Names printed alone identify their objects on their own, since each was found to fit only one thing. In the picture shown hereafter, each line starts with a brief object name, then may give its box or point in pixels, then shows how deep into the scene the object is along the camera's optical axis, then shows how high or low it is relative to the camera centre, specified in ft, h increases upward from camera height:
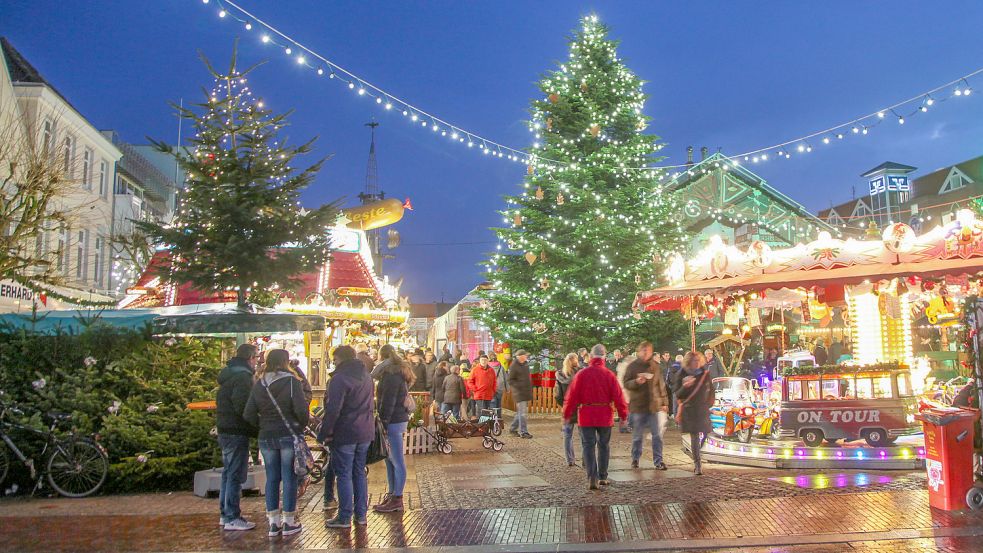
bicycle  31.58 -3.61
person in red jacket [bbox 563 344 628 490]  30.78 -1.71
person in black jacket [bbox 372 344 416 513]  27.81 -1.65
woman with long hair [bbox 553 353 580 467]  37.55 -1.02
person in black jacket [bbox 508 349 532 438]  51.44 -1.24
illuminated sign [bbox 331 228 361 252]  75.10 +12.78
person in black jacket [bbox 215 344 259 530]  24.91 -2.05
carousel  36.42 +1.54
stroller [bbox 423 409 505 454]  43.65 -3.72
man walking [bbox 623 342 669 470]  36.45 -1.64
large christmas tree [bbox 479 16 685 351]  71.36 +13.80
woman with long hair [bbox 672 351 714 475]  34.45 -1.71
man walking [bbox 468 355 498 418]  54.34 -1.12
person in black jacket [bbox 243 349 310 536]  23.47 -1.37
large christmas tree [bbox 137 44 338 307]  35.63 +7.38
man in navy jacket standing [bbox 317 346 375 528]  24.35 -1.83
